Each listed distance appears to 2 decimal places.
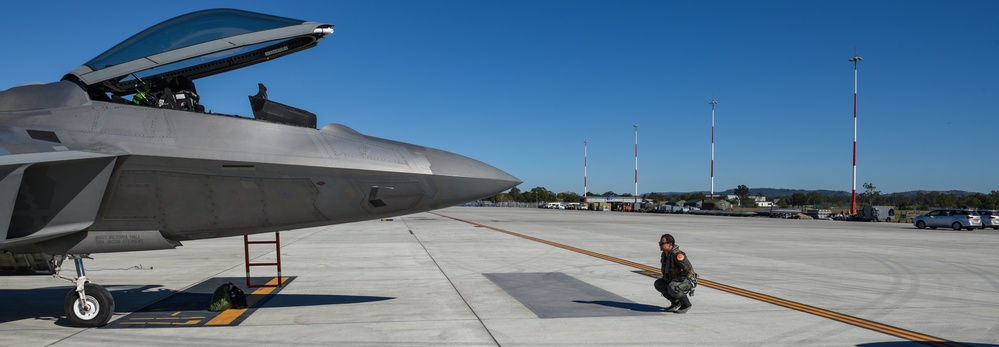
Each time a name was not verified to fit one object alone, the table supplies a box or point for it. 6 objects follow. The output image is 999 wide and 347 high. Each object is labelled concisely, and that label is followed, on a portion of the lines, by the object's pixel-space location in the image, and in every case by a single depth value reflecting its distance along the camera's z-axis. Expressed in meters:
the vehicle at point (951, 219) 34.41
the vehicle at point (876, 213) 50.78
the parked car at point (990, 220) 36.38
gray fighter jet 6.69
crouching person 8.00
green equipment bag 8.36
